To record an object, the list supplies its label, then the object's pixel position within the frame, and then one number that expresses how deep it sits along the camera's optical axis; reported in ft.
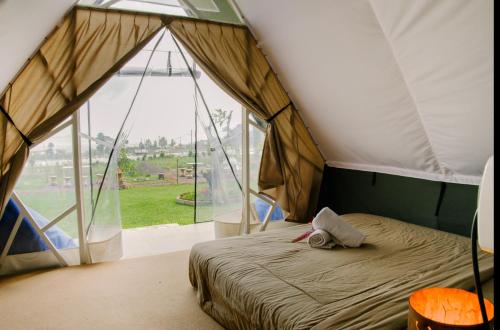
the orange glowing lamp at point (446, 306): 3.93
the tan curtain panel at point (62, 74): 9.31
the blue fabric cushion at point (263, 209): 12.89
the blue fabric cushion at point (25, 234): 9.68
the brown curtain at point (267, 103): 11.14
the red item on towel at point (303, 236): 8.45
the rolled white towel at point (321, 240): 7.97
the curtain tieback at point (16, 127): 9.19
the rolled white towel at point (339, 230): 8.03
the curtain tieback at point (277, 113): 12.10
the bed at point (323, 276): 5.21
